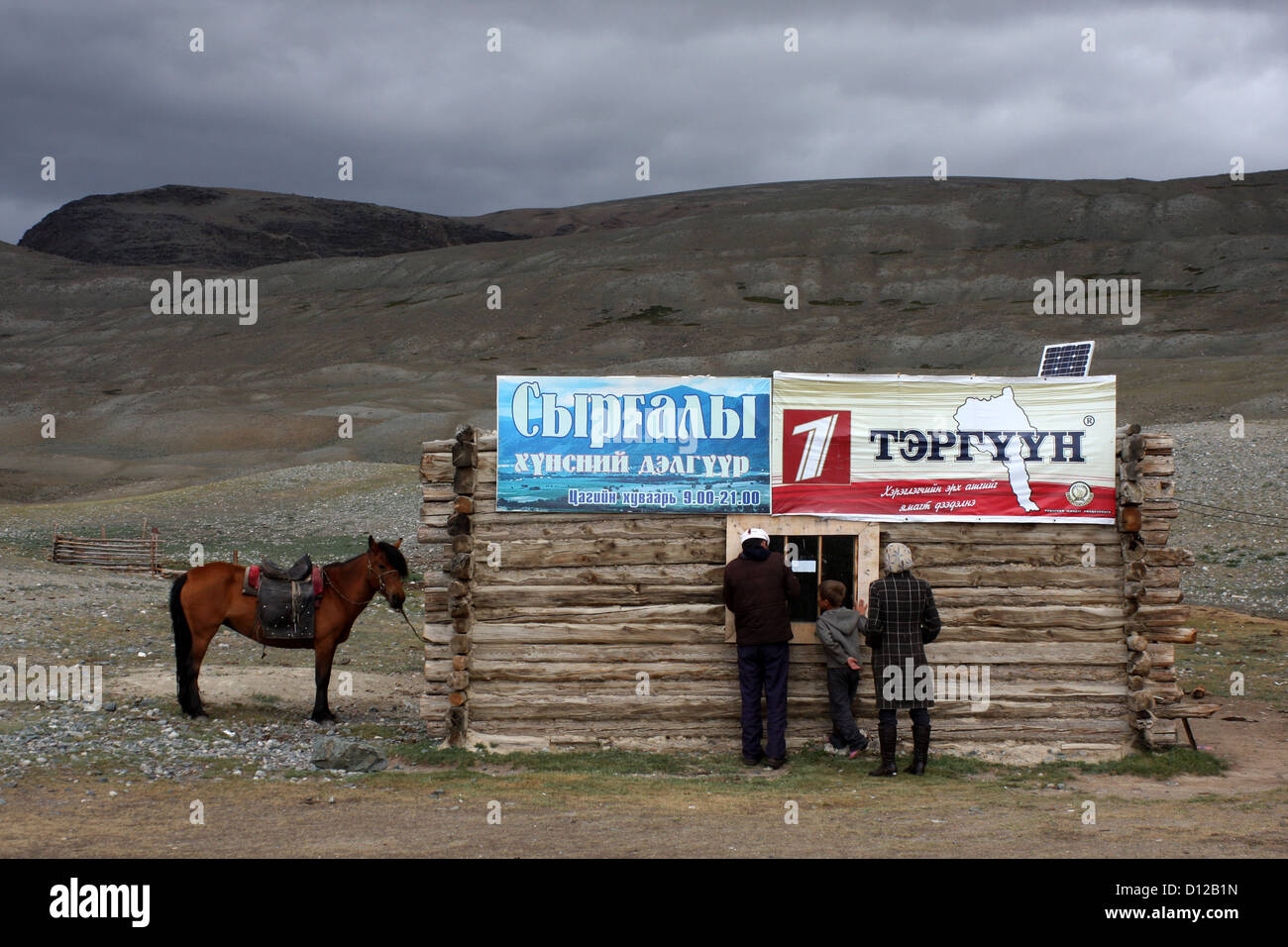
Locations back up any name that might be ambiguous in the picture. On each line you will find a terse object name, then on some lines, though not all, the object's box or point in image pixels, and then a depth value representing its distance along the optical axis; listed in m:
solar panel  12.15
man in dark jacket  10.55
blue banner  11.39
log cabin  11.31
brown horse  12.31
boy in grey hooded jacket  10.77
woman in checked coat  10.27
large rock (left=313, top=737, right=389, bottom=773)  10.62
